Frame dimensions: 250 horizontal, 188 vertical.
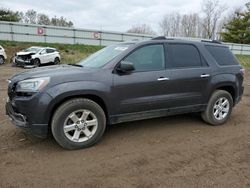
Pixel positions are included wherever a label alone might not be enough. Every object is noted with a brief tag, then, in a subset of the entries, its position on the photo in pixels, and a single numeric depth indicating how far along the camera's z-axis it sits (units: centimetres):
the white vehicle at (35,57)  1519
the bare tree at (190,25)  5006
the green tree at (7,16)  2832
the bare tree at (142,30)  5336
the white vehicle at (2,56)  1551
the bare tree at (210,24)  4616
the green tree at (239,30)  3706
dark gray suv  304
